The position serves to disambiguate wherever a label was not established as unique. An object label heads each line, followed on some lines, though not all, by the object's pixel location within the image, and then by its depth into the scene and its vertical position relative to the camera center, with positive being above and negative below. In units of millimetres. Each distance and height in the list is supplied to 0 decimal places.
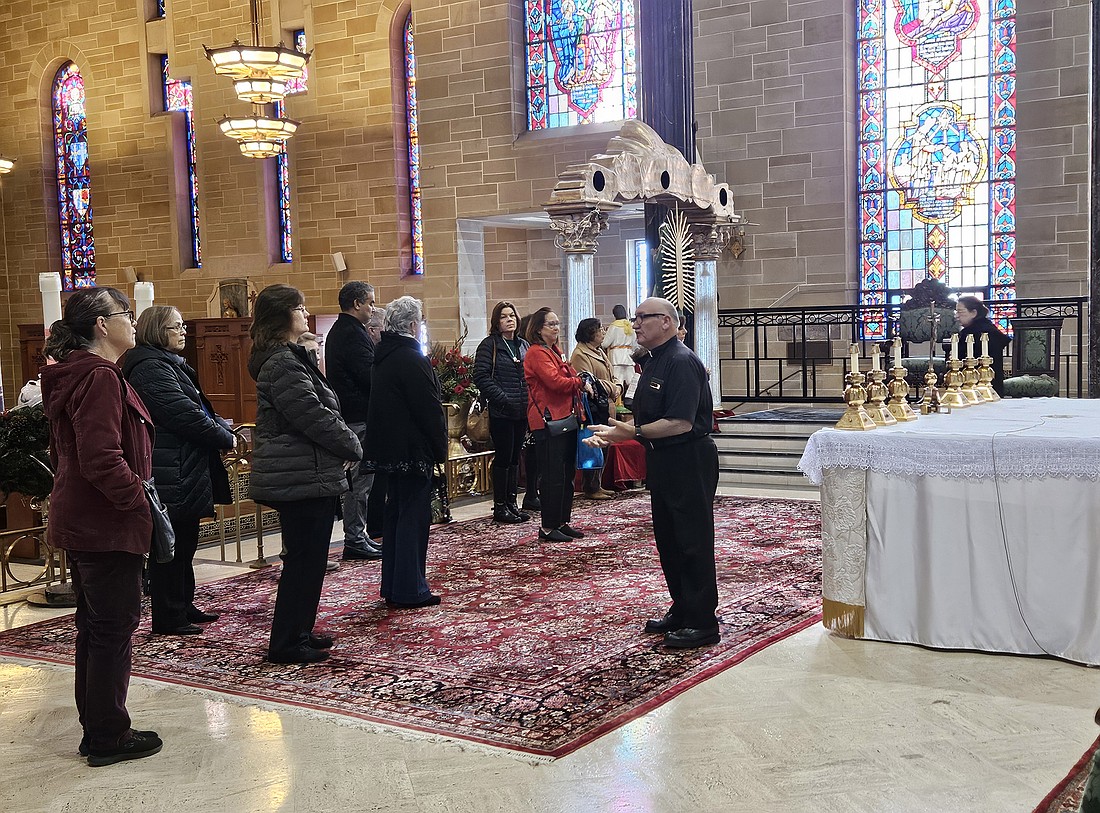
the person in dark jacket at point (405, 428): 5008 -511
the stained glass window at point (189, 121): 17047 +3043
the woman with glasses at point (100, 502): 3332 -539
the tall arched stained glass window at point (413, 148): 15227 +2277
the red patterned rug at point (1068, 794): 2891 -1316
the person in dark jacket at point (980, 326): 8703 -218
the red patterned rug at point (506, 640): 3818 -1364
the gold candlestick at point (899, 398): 4938 -436
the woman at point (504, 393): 7266 -527
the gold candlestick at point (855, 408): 4629 -446
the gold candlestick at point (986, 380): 5957 -444
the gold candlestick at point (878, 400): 4766 -426
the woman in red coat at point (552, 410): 6691 -606
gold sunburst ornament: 10180 +447
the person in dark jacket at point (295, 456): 4211 -525
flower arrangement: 8961 -515
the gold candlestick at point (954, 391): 5527 -457
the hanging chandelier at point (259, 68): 9953 +2277
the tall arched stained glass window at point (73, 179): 18266 +2363
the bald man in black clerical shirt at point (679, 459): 4434 -609
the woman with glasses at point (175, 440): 4695 -508
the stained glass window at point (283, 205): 16250 +1645
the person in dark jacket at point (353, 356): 5742 -213
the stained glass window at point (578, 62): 13898 +3108
